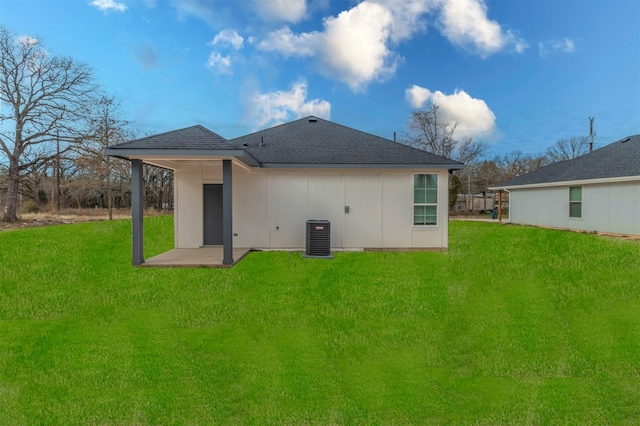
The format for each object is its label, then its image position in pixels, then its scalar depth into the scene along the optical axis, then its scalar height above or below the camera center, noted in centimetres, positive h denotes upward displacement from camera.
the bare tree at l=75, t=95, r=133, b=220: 1903 +338
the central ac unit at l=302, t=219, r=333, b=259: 884 -80
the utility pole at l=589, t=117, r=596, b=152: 2764 +612
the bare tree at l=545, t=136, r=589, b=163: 3388 +563
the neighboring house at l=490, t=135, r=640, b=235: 1229 +56
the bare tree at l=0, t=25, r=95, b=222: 1695 +476
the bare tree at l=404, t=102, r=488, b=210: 2959 +635
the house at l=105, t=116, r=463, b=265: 955 +23
